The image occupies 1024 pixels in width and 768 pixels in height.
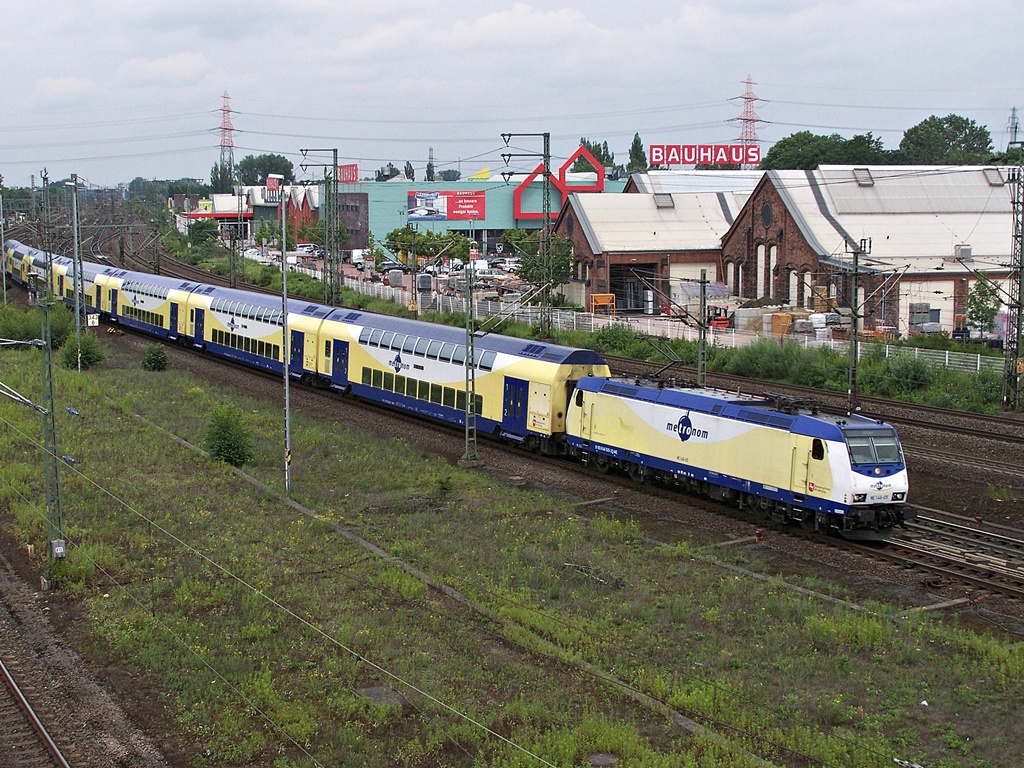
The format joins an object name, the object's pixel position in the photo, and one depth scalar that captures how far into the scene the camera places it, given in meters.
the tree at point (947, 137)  159.88
